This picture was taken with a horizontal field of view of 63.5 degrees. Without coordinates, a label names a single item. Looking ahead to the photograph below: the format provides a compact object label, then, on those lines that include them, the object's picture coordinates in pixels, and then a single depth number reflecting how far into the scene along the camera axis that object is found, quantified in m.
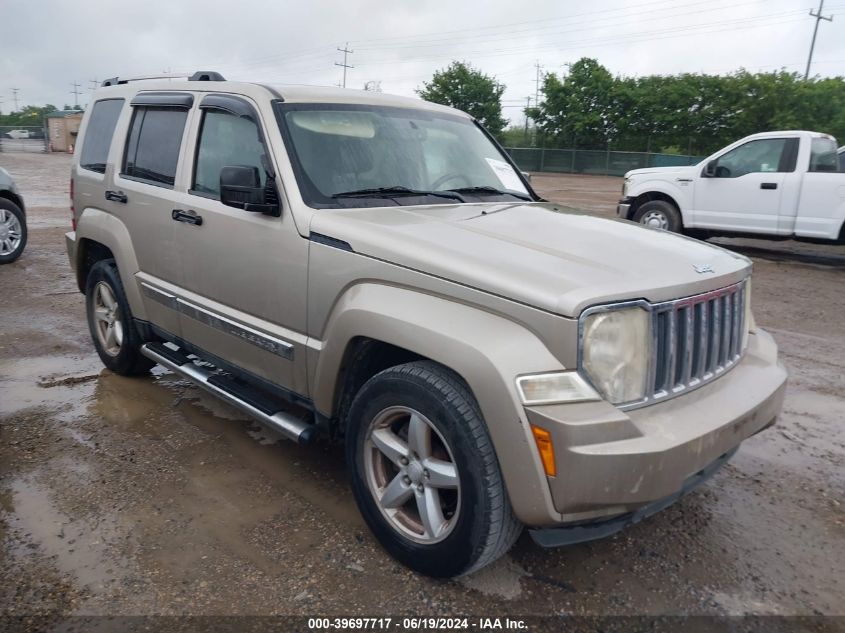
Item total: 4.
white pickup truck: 9.65
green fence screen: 38.44
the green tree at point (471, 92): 50.72
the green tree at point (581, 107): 42.72
